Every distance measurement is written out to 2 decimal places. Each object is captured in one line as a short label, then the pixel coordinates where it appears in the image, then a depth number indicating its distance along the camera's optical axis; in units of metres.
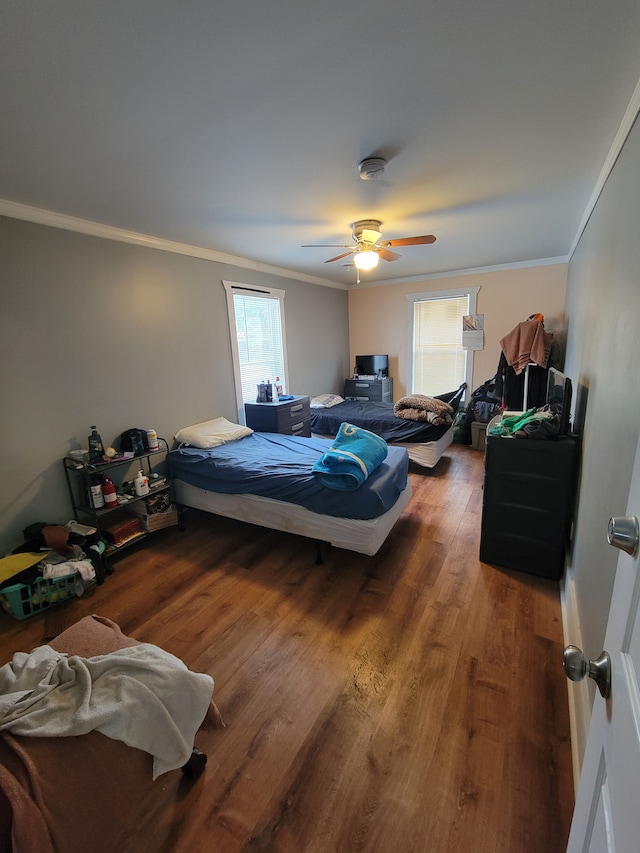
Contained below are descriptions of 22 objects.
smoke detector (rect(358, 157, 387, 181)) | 1.83
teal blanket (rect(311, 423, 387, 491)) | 2.32
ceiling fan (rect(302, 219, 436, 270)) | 2.76
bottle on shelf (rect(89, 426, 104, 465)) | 2.63
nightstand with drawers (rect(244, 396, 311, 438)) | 3.85
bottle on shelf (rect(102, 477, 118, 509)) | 2.58
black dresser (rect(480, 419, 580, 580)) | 2.16
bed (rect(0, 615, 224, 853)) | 0.84
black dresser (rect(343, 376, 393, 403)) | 5.65
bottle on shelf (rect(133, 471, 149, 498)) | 2.76
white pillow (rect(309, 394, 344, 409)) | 4.99
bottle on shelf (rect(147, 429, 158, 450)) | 2.95
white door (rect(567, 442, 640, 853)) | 0.52
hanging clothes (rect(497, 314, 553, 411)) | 4.01
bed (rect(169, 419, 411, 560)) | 2.34
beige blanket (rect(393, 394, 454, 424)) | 4.02
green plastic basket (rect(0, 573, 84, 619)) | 2.08
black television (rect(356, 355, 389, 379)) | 5.77
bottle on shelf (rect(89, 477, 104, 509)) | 2.49
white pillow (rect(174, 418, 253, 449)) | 3.21
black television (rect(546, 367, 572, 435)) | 2.09
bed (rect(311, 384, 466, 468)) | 4.01
